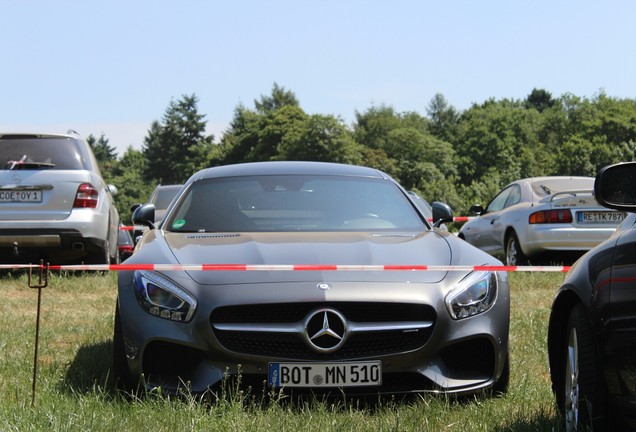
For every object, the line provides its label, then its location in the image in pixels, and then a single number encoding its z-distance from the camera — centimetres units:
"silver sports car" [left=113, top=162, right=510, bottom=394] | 518
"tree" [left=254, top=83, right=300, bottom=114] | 14438
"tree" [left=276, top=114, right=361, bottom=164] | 10419
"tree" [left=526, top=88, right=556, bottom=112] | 16638
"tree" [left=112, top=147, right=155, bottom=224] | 12262
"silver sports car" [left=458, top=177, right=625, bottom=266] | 1323
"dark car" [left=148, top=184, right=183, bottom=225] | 1727
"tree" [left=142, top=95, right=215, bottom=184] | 13175
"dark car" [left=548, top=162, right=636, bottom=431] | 372
